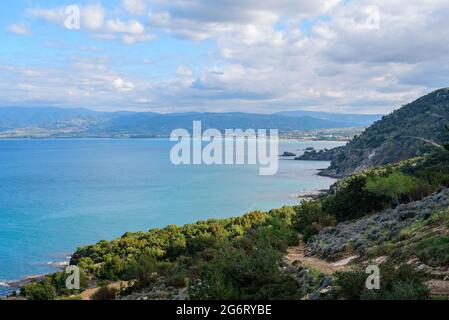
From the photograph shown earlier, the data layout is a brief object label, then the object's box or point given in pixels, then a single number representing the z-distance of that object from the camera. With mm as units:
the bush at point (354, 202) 24891
